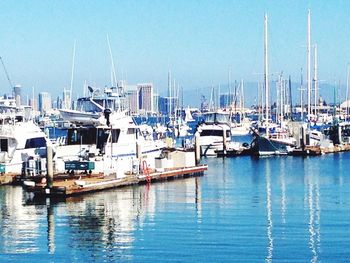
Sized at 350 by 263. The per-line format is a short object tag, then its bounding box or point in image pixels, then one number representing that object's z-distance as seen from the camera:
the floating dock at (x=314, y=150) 79.62
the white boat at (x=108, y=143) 50.76
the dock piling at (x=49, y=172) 41.56
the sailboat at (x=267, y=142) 79.12
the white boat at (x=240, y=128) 141.25
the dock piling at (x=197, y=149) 58.86
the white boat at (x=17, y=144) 51.44
